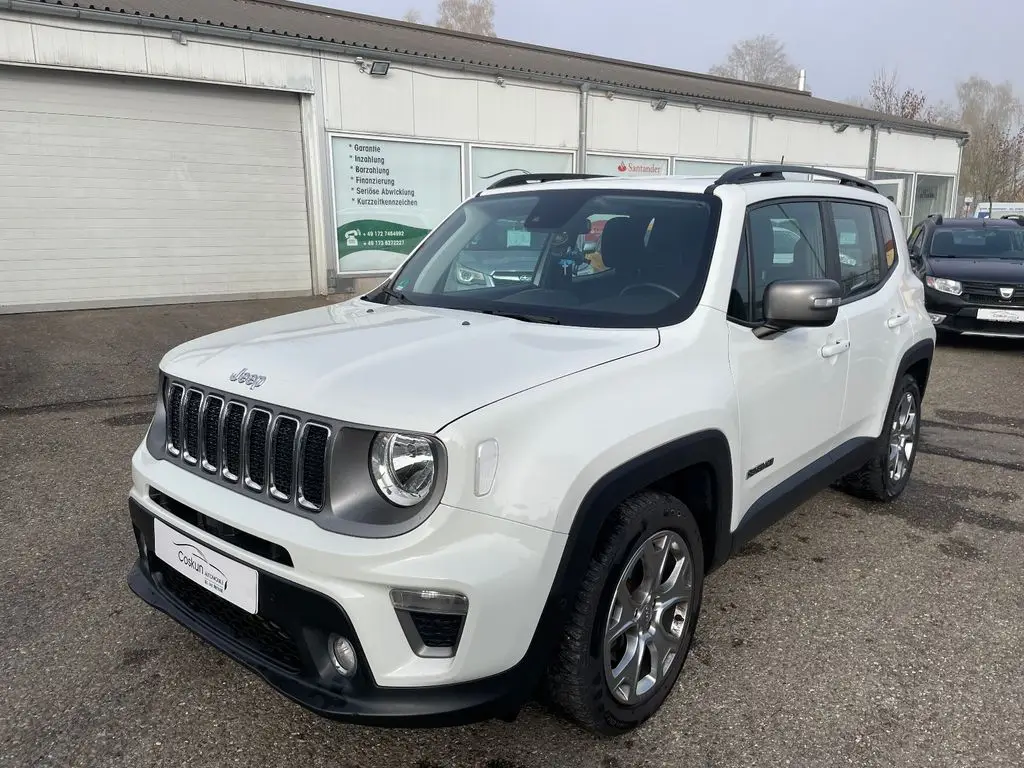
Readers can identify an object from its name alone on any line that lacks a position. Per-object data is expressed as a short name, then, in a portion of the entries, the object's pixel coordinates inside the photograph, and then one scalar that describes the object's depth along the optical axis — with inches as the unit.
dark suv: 355.6
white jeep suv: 78.3
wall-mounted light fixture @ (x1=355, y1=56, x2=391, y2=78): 455.8
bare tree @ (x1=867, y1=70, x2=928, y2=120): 1513.3
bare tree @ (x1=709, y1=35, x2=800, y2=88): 2070.6
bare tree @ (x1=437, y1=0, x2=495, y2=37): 1930.4
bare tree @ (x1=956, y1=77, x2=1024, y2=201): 1636.3
